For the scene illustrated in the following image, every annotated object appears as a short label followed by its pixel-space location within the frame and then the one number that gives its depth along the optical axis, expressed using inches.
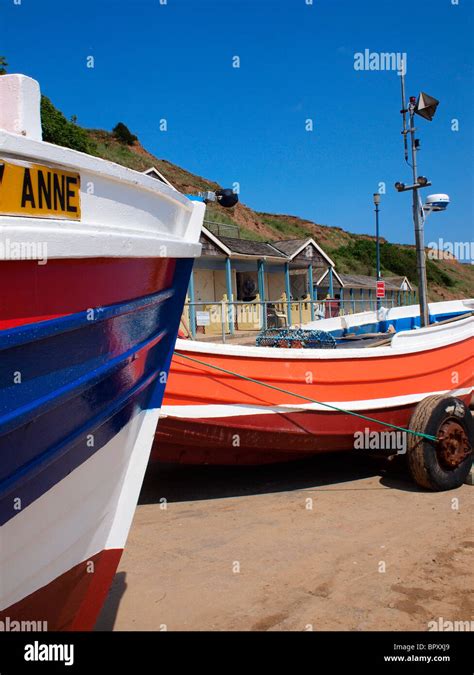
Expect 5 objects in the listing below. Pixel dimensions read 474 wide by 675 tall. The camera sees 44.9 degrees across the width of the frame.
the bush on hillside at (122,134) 2177.7
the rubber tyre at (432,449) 222.2
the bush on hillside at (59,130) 813.9
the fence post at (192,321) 560.4
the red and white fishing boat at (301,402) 204.1
